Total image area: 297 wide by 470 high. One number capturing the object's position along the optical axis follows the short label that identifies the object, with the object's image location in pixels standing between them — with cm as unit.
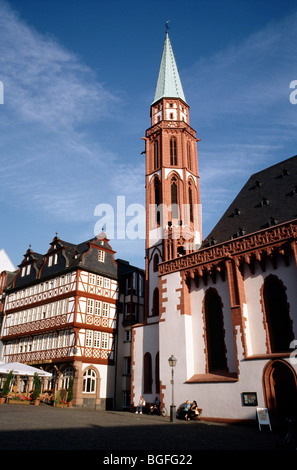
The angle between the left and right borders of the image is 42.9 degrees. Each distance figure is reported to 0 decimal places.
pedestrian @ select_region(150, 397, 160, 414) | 2322
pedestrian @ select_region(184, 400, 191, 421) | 1986
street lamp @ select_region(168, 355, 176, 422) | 1876
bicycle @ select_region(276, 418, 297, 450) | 1072
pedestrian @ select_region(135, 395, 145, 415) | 2484
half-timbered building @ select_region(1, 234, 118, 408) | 3216
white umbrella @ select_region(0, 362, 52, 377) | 2855
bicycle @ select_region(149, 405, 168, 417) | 2212
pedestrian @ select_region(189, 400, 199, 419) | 1978
